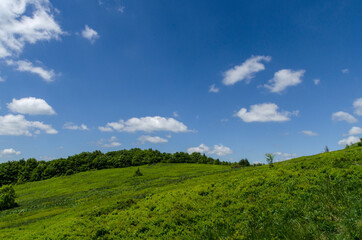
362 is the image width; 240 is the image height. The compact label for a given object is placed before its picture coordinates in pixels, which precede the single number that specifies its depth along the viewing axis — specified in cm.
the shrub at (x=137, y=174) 8349
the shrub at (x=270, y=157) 2998
